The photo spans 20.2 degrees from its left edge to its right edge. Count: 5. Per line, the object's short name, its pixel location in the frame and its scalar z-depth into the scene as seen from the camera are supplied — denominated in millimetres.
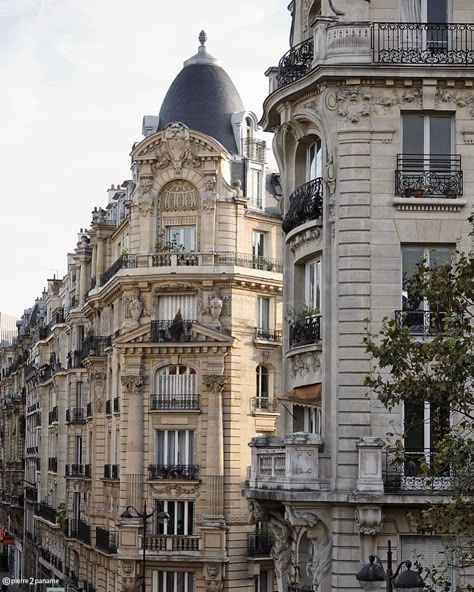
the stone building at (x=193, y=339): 50938
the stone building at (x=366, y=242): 25688
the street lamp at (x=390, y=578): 19750
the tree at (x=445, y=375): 19141
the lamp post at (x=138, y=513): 41688
